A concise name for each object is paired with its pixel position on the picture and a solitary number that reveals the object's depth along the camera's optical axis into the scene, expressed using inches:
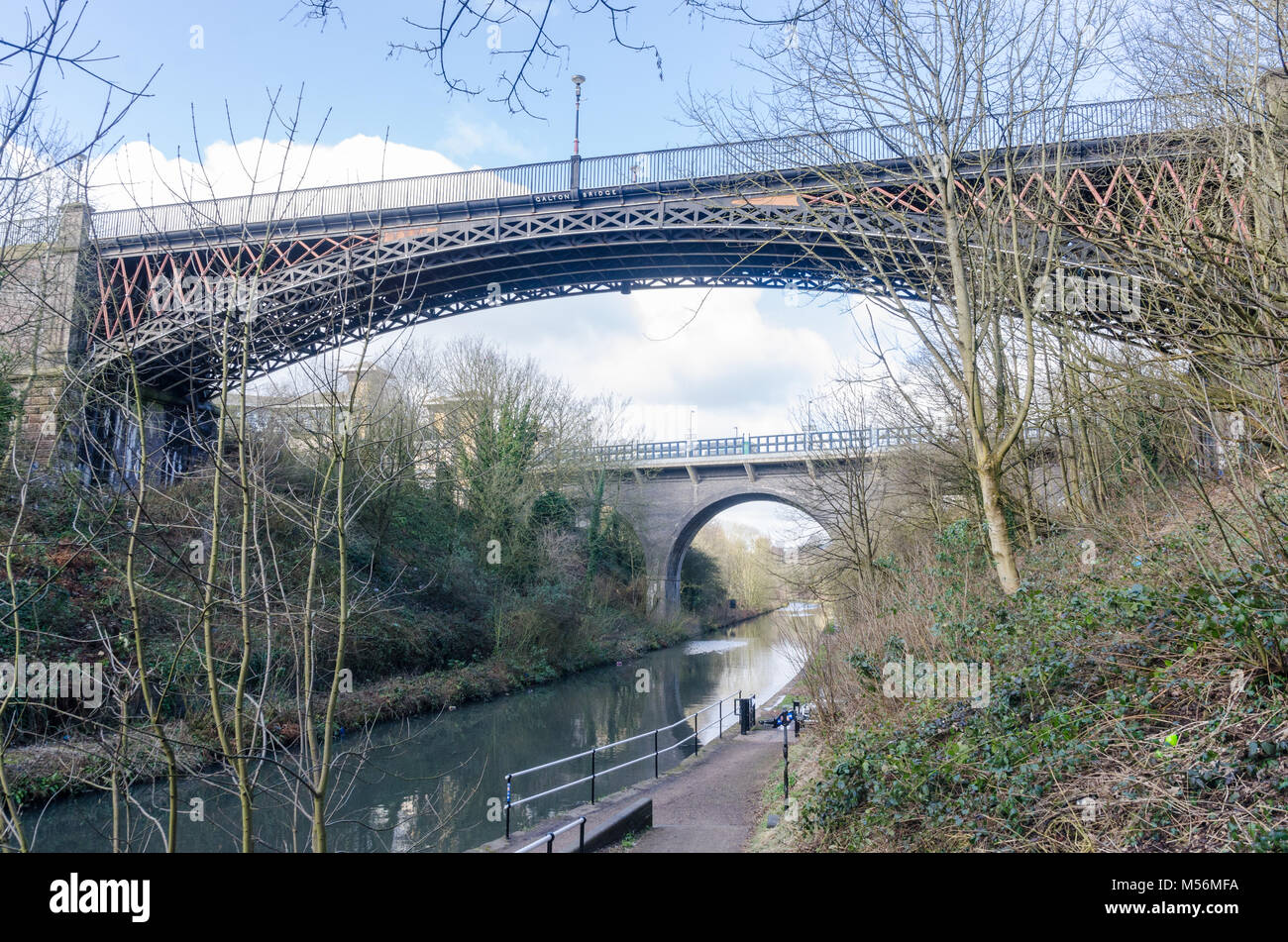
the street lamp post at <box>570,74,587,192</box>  891.4
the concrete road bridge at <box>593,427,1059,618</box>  1611.7
